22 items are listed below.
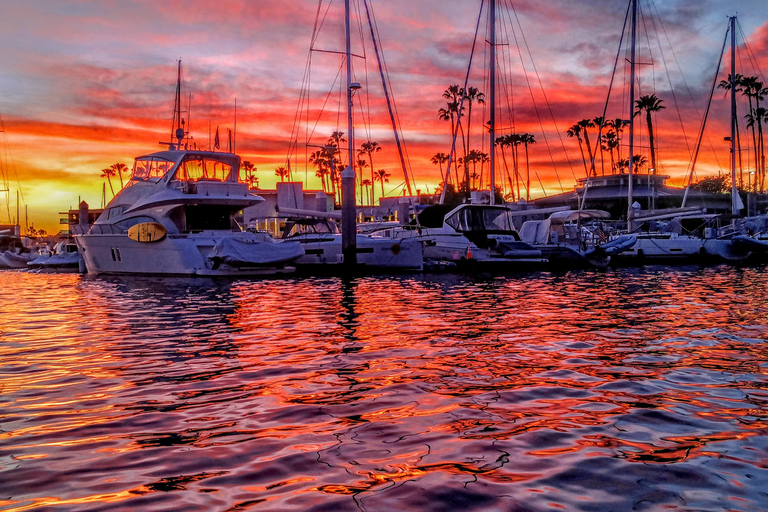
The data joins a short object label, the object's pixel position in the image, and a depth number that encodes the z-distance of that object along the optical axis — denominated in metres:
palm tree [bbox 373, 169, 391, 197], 136.74
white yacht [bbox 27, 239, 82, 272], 39.59
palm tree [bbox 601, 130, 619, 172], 91.56
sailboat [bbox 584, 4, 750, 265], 32.38
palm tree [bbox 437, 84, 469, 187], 80.66
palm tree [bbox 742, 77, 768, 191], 70.00
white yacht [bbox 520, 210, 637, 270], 29.31
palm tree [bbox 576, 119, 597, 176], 85.69
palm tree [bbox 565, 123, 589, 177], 87.69
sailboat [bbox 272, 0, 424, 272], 25.27
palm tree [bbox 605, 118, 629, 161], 86.94
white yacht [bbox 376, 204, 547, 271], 27.31
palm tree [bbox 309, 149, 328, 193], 105.94
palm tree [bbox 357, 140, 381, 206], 109.81
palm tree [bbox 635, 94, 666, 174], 76.50
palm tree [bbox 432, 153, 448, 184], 104.88
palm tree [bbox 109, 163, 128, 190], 119.31
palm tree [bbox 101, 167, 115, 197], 121.14
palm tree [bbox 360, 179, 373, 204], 136.50
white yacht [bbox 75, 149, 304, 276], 23.58
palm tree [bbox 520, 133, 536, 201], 85.50
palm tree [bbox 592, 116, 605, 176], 83.88
